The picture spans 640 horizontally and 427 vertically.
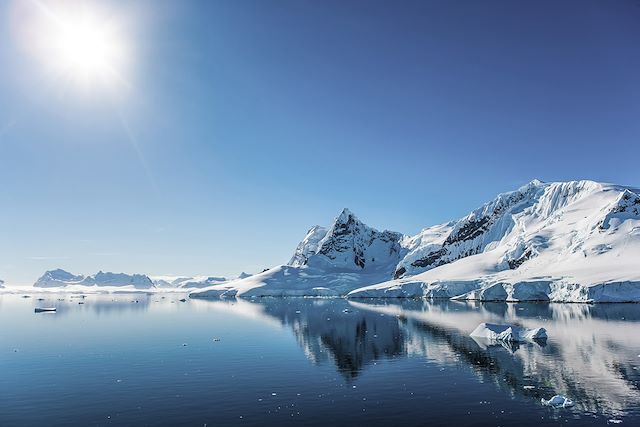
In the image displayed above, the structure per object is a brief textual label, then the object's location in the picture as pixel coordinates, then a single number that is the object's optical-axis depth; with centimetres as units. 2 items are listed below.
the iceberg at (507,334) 5497
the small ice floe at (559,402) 2895
